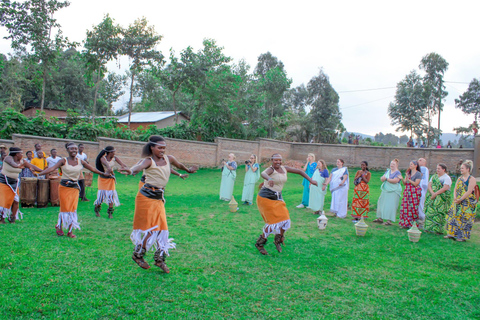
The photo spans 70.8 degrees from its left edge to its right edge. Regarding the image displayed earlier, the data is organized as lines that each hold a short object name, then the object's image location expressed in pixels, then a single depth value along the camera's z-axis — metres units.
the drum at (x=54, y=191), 10.50
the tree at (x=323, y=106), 33.84
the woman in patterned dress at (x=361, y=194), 10.05
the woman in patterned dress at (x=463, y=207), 8.02
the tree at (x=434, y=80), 35.62
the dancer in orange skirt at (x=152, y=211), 5.13
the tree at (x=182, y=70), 25.36
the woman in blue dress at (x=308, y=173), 11.99
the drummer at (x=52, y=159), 11.26
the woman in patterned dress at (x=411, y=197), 9.29
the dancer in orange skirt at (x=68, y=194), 7.00
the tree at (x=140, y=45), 25.48
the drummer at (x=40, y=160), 12.33
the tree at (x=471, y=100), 37.22
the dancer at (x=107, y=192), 9.26
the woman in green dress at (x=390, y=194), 9.84
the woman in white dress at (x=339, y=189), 10.80
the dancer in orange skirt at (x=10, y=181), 7.88
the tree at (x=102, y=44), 24.89
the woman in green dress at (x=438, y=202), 8.69
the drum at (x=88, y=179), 13.88
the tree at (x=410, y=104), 36.09
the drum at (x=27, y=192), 10.09
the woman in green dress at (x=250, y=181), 12.58
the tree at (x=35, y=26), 21.77
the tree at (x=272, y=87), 30.22
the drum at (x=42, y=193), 10.29
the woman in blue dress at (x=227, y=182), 13.09
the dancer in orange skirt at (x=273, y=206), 6.52
